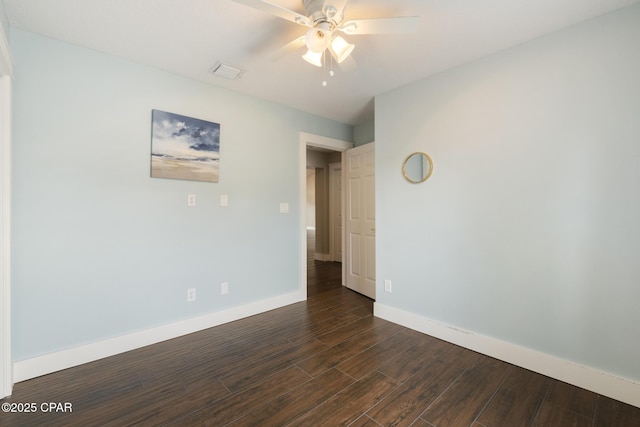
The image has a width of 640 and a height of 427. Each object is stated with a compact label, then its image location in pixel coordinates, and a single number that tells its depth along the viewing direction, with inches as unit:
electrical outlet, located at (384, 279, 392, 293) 113.1
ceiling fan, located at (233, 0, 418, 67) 56.2
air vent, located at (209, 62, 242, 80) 91.9
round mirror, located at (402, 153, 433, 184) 100.6
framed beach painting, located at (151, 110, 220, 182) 92.9
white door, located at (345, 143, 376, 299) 138.9
